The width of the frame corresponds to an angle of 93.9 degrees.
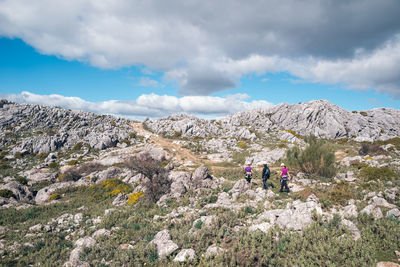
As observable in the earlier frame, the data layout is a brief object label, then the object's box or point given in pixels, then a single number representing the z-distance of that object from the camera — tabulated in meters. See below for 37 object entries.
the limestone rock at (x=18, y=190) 22.88
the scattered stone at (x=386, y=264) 6.90
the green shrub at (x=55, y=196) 22.81
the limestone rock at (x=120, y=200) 19.45
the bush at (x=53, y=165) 39.00
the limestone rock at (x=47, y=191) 23.03
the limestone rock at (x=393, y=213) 9.76
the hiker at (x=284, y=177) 15.48
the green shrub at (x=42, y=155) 47.16
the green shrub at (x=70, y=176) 29.11
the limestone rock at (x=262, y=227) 9.80
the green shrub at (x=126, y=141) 57.94
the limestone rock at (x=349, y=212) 10.34
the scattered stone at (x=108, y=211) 15.88
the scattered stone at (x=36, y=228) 13.66
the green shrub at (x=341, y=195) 12.92
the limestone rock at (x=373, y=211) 9.92
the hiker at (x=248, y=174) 18.31
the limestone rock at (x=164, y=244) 8.96
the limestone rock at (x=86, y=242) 10.34
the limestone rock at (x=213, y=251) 8.28
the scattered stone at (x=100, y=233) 11.52
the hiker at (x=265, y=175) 16.58
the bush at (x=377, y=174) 16.44
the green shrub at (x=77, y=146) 52.51
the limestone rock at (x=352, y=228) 8.60
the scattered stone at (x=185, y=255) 8.29
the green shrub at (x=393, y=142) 39.92
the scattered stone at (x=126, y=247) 10.08
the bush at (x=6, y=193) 21.61
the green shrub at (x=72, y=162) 39.88
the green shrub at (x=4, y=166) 38.21
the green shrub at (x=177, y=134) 72.66
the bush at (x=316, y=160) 19.47
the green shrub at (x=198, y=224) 10.82
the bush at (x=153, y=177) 18.72
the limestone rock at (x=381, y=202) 11.62
